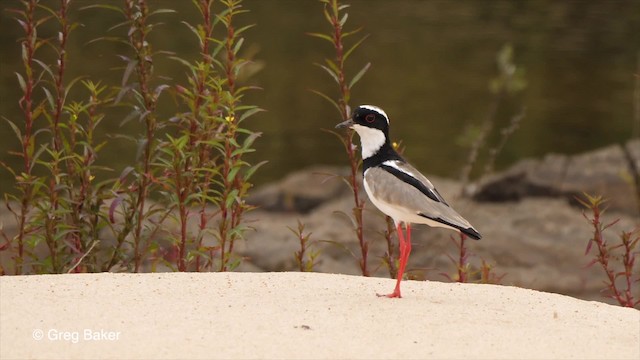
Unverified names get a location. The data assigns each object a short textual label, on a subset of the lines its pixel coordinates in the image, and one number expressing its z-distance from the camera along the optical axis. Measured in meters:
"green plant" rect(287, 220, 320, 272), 14.02
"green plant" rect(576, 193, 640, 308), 13.64
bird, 11.42
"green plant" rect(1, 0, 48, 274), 13.13
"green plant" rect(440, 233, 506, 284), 14.32
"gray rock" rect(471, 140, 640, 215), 25.78
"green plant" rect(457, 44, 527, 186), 19.47
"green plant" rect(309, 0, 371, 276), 13.72
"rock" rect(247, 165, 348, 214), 27.31
